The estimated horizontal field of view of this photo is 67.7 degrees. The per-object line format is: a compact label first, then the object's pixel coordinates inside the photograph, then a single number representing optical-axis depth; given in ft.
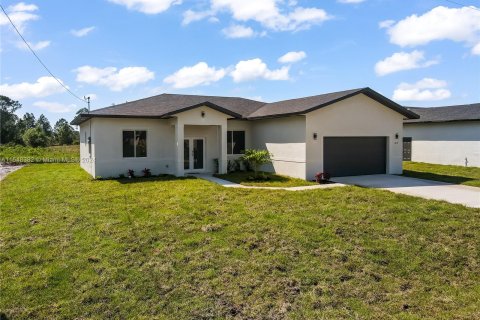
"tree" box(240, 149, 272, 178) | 50.93
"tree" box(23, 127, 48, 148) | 141.49
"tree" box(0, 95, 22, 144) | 172.12
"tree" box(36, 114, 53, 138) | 271.69
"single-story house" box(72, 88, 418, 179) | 51.29
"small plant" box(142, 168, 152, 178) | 55.03
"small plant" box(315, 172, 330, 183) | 47.96
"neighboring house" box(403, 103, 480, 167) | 69.21
